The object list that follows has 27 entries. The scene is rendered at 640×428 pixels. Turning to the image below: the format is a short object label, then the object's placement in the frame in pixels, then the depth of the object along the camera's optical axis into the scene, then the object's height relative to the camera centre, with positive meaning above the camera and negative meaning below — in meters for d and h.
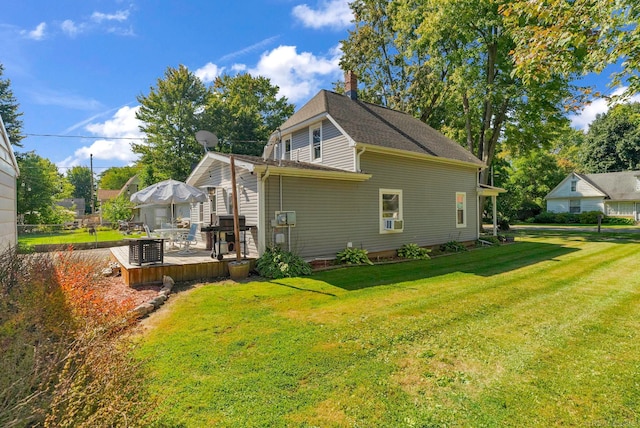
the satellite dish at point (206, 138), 10.02 +2.58
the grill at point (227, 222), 8.75 -0.12
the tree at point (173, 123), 28.09 +8.81
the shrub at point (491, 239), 15.28 -1.26
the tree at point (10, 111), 25.53 +9.06
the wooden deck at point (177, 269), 7.27 -1.24
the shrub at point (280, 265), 8.14 -1.28
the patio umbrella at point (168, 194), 9.45 +0.76
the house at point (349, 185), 9.06 +1.09
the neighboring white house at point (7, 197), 5.15 +0.45
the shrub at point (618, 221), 30.94 -0.93
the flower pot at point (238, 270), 8.00 -1.34
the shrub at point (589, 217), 31.91 -0.50
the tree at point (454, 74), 16.56 +9.10
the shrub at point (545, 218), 33.50 -0.56
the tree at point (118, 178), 59.22 +8.05
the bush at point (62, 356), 1.94 -1.11
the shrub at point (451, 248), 13.27 -1.43
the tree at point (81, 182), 68.94 +8.54
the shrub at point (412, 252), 11.47 -1.37
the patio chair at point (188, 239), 10.27 -0.70
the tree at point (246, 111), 27.41 +9.88
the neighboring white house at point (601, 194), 32.41 +1.97
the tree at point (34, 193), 24.95 +2.32
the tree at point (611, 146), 35.94 +7.97
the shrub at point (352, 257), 9.87 -1.30
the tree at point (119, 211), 27.56 +0.78
